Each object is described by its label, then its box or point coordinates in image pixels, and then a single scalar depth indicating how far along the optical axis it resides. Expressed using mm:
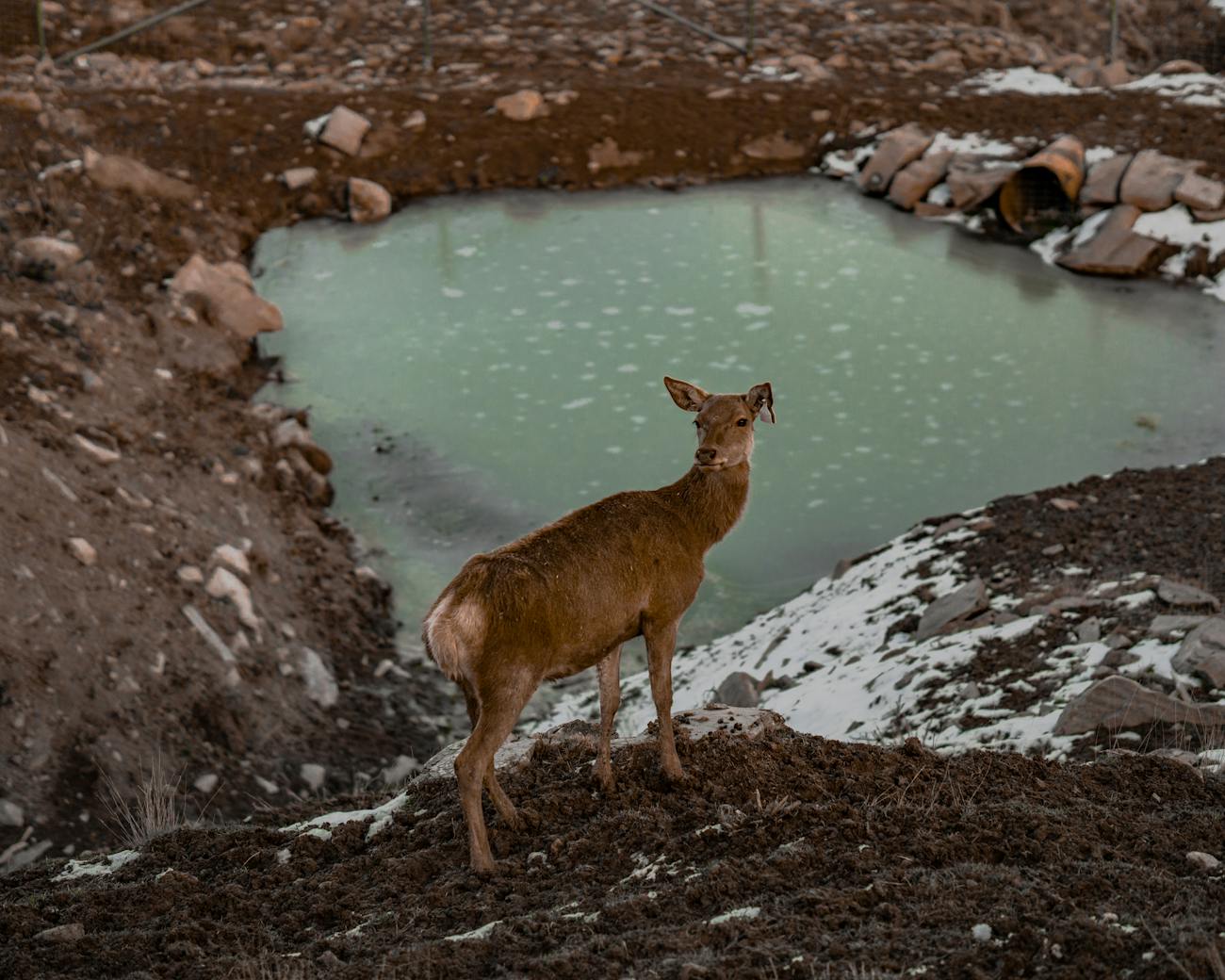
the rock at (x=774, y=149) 21250
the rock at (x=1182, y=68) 24484
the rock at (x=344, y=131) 20438
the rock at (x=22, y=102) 19594
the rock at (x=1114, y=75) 23797
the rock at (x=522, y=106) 21625
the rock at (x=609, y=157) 20859
